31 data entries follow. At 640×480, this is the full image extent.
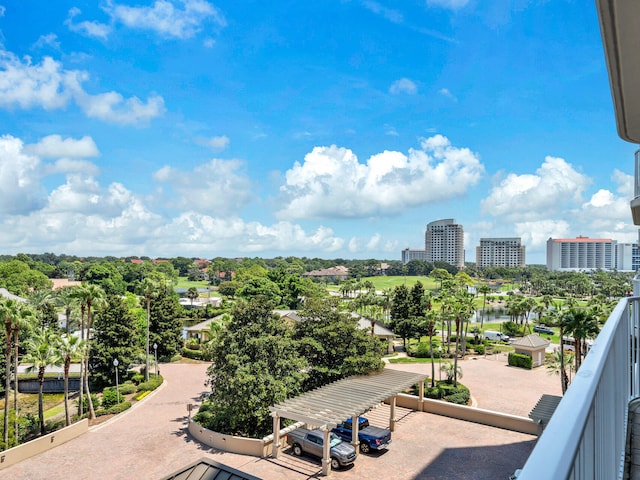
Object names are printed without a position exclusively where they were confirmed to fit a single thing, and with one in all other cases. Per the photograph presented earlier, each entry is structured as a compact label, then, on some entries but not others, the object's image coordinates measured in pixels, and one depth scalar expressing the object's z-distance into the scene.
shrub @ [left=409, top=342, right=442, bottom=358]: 41.81
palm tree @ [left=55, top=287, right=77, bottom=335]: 27.78
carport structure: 17.84
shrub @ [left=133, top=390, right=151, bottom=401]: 29.38
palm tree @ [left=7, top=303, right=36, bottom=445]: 23.27
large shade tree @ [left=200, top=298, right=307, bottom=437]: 20.98
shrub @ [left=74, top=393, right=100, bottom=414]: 27.56
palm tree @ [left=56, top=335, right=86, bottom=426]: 24.11
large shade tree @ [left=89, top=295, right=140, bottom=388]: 31.94
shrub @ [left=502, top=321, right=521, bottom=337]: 54.31
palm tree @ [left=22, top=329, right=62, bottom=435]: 23.33
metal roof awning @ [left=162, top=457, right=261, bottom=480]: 12.22
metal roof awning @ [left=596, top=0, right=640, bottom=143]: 3.17
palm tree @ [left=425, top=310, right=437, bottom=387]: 32.69
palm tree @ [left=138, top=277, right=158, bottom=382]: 35.36
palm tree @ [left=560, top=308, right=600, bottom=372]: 20.17
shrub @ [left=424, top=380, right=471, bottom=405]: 26.80
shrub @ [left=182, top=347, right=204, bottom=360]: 42.38
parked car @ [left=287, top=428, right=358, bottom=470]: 18.11
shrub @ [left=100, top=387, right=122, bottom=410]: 27.89
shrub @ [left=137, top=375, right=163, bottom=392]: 31.35
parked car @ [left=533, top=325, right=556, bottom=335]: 56.59
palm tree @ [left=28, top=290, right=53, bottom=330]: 48.04
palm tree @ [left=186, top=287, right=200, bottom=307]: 88.07
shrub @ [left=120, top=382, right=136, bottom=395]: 30.78
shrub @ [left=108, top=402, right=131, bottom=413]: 26.70
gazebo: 36.91
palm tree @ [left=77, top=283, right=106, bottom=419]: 27.36
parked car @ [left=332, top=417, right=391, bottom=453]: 19.62
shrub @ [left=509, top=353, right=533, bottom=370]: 36.56
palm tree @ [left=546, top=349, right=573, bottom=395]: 23.12
